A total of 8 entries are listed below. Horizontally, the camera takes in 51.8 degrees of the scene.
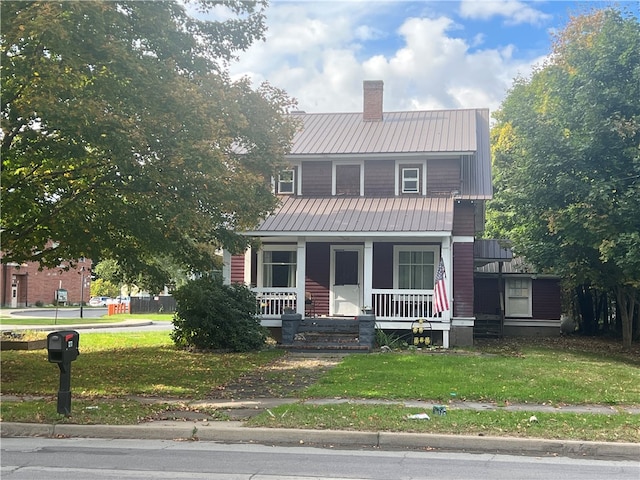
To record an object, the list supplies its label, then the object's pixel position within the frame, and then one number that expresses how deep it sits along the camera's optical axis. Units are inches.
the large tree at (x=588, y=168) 724.7
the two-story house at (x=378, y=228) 815.7
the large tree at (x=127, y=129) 450.0
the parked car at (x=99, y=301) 2679.6
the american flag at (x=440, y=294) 757.9
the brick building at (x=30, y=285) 2201.0
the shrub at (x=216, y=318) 753.6
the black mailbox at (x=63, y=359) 387.9
